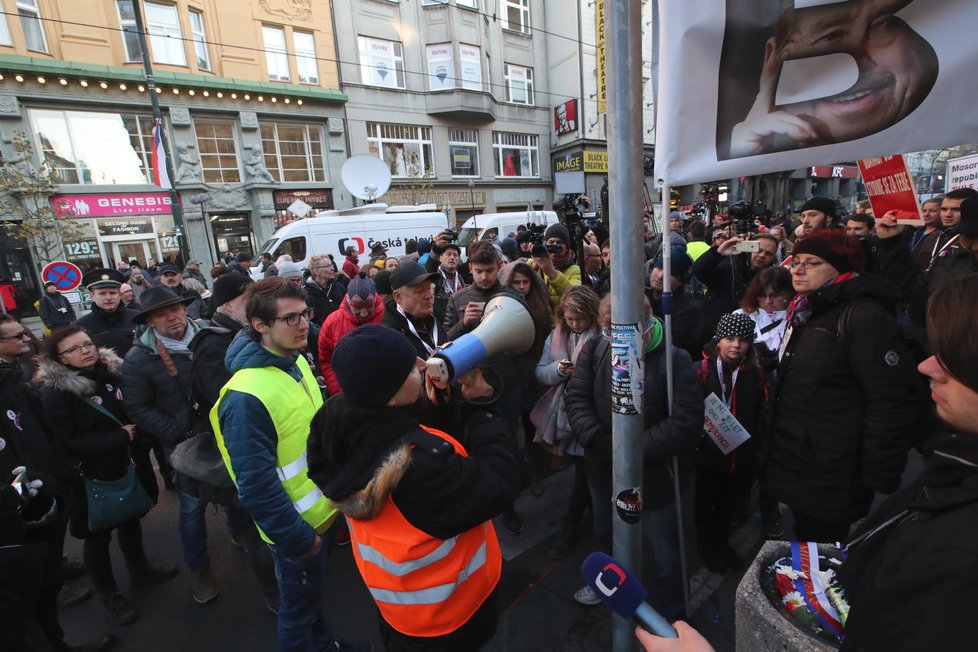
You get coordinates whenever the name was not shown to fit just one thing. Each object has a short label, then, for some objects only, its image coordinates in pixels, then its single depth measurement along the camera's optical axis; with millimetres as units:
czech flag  11695
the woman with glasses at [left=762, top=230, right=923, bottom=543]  2014
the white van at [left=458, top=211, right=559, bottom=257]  14266
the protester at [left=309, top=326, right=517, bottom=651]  1423
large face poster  1665
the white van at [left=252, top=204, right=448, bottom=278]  12641
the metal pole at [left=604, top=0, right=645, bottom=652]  1428
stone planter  1314
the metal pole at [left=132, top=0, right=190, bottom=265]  10672
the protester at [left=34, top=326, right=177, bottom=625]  2738
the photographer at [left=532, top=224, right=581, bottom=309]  4891
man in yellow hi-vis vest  1978
